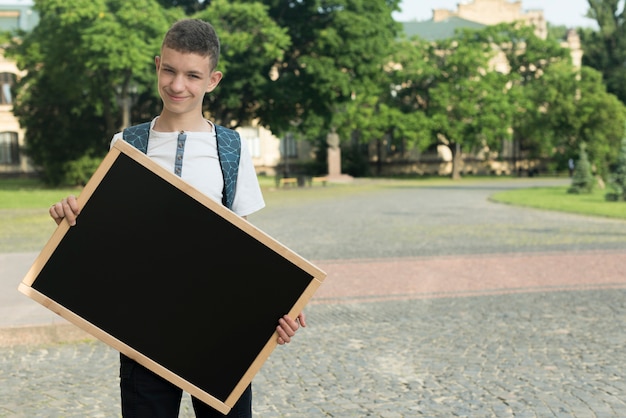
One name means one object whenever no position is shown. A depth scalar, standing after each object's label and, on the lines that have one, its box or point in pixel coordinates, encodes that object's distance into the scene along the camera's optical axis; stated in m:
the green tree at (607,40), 69.56
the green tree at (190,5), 38.42
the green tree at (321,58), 36.78
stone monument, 53.38
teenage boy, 2.73
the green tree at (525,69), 58.41
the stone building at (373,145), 61.69
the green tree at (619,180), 28.69
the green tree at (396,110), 55.84
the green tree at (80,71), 30.77
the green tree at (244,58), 33.88
